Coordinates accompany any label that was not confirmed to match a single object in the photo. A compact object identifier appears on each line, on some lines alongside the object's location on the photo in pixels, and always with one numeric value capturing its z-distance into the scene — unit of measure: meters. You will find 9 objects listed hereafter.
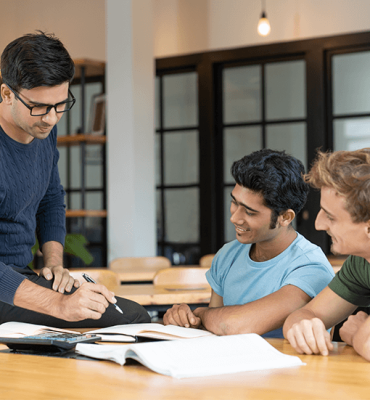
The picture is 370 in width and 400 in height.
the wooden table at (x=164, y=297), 2.55
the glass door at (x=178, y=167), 5.85
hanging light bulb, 4.90
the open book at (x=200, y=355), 0.99
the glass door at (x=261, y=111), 5.44
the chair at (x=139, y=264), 4.09
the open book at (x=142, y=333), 1.30
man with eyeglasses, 1.52
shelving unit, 5.12
